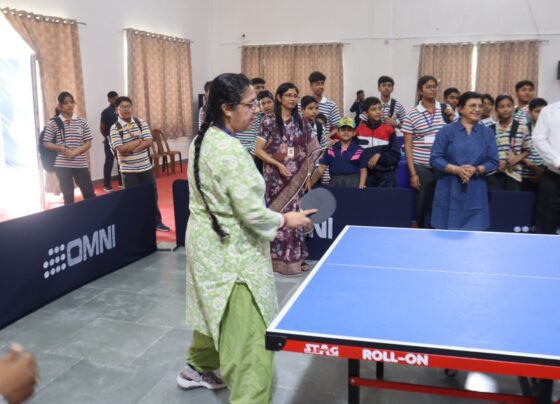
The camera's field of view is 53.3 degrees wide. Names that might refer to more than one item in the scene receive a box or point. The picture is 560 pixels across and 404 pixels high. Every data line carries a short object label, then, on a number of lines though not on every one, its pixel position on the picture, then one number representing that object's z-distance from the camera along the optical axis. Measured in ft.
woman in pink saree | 13.16
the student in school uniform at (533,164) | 14.65
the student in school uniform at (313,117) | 14.53
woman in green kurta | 6.23
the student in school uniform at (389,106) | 23.57
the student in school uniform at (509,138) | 14.52
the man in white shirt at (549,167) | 12.75
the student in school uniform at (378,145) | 14.97
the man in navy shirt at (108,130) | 26.22
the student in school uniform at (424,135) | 14.47
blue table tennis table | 4.79
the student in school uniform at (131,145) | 16.34
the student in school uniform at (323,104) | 17.83
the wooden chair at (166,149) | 31.47
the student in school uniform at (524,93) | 16.93
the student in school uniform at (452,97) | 20.59
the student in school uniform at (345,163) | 14.48
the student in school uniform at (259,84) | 19.77
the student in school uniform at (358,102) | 32.97
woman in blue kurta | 12.41
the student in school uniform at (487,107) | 17.22
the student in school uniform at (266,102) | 16.75
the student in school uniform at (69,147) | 17.17
